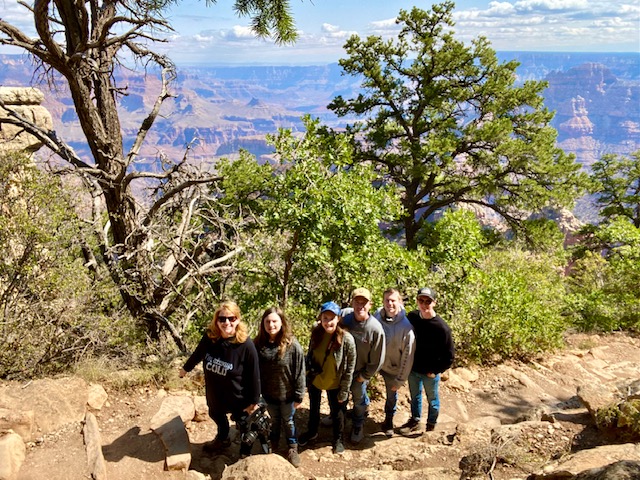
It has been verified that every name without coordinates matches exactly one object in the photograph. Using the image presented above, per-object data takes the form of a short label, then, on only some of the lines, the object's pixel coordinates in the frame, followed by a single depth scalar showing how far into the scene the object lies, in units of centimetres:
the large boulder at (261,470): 367
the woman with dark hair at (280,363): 432
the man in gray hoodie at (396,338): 486
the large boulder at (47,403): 471
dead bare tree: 620
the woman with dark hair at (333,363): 449
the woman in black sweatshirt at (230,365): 421
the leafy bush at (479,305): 713
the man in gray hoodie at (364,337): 465
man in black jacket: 496
